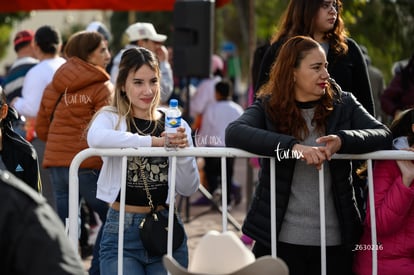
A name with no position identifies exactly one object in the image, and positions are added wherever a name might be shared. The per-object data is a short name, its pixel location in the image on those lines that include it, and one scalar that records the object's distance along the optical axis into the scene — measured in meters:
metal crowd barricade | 9.31
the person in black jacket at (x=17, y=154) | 9.30
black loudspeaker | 19.58
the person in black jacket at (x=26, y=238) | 4.85
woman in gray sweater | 9.24
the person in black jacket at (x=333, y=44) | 11.08
